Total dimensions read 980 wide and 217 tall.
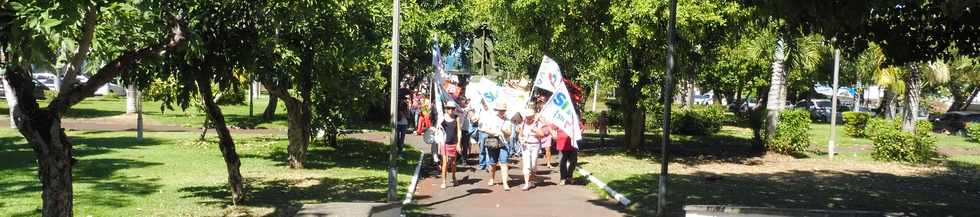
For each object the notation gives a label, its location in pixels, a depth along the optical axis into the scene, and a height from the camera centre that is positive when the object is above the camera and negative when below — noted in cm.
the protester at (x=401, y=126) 1795 -45
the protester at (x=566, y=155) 1359 -80
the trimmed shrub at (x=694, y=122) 2995 -49
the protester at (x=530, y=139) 1327 -53
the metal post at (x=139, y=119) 2009 -42
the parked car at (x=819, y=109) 4725 +10
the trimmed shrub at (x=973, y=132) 2978 -71
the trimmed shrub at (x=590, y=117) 3204 -37
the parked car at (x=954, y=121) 3778 -41
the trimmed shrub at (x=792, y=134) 2002 -59
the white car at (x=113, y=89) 5419 +82
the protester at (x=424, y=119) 2266 -38
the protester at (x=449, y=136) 1337 -50
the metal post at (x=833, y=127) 2021 -40
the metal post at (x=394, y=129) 1040 -30
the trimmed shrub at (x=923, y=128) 2008 -40
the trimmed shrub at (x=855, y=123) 3187 -48
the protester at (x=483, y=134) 1516 -53
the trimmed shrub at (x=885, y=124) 1991 -33
